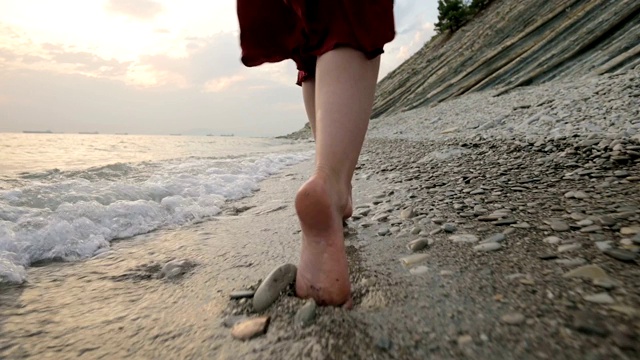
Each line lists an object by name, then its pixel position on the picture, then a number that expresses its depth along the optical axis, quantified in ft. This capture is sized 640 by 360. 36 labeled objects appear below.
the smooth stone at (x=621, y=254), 3.25
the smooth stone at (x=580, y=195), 5.32
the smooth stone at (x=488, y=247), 4.02
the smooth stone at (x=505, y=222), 4.78
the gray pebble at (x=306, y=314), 2.90
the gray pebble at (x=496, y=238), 4.26
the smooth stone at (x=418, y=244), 4.44
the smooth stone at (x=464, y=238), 4.45
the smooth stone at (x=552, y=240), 3.91
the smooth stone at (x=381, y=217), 6.19
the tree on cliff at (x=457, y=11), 65.00
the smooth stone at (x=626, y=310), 2.44
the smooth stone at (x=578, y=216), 4.45
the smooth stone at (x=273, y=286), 3.29
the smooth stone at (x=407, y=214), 6.01
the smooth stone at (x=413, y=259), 3.99
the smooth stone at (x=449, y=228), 4.91
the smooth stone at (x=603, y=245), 3.52
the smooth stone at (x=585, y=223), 4.23
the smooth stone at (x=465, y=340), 2.41
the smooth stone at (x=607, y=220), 4.12
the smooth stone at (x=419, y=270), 3.70
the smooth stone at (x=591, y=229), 4.03
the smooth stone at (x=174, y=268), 4.68
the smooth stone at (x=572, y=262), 3.31
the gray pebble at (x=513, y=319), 2.54
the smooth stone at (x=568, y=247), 3.64
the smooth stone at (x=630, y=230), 3.77
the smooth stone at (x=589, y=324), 2.30
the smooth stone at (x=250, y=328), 2.87
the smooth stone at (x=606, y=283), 2.82
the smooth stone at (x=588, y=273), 3.00
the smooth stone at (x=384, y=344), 2.49
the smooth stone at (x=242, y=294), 3.58
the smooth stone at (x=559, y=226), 4.24
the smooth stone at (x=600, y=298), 2.62
